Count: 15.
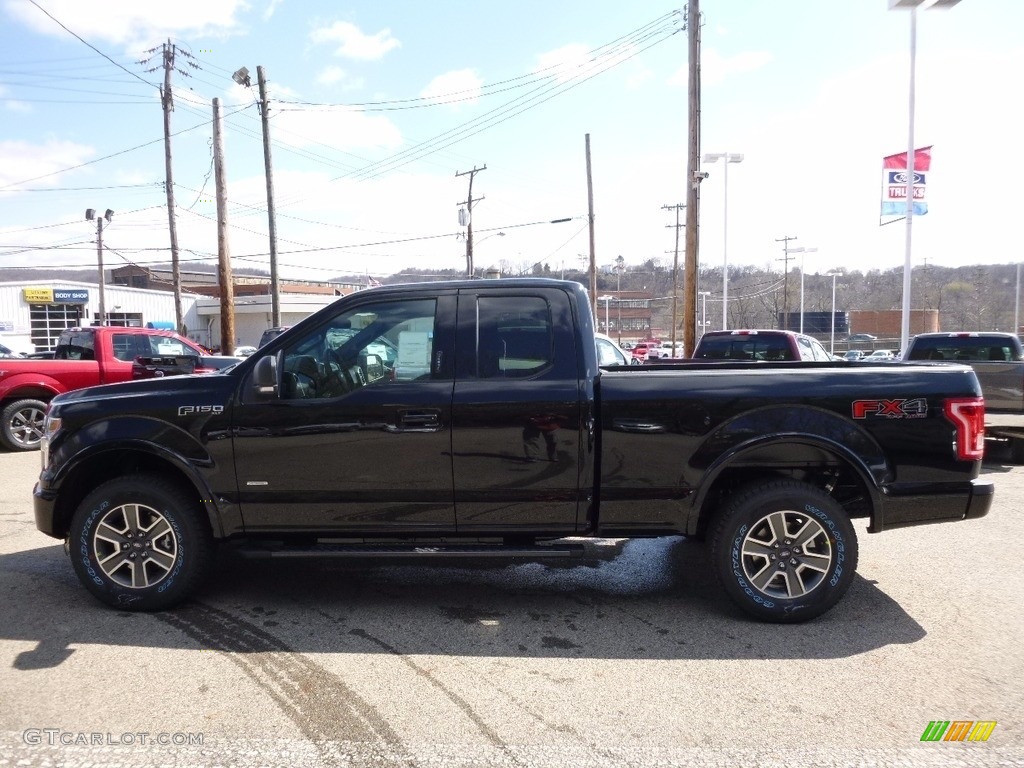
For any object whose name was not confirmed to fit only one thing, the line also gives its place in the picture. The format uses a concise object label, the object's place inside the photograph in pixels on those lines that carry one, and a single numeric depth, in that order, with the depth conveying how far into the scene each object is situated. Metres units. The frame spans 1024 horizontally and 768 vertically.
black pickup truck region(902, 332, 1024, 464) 9.20
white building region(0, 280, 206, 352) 41.81
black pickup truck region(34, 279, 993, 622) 4.20
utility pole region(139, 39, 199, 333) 29.61
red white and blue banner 17.53
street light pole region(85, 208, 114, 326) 42.13
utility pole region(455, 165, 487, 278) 36.62
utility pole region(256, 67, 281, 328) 23.69
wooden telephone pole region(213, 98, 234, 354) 21.31
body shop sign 42.50
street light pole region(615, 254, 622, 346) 75.81
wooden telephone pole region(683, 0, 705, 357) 16.31
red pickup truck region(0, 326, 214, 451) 10.63
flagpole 16.64
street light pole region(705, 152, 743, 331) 26.36
